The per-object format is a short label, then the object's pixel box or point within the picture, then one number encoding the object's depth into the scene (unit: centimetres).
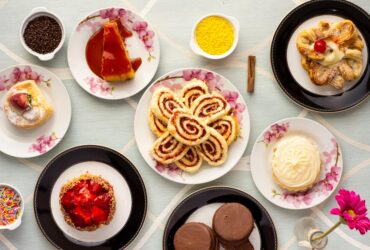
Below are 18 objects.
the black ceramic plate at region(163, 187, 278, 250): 264
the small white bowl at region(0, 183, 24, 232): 259
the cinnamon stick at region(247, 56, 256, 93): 271
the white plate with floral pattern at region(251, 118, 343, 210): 267
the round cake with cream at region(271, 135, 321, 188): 261
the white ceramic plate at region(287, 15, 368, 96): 271
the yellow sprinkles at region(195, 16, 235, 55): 265
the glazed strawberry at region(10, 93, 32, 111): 255
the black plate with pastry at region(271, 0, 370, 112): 263
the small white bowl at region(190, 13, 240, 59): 262
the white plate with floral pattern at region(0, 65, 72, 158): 264
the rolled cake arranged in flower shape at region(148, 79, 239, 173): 259
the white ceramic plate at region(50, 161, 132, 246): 266
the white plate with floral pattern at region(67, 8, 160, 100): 265
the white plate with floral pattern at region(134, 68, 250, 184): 265
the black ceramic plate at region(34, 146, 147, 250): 265
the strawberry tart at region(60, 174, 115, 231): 250
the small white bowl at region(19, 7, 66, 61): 260
